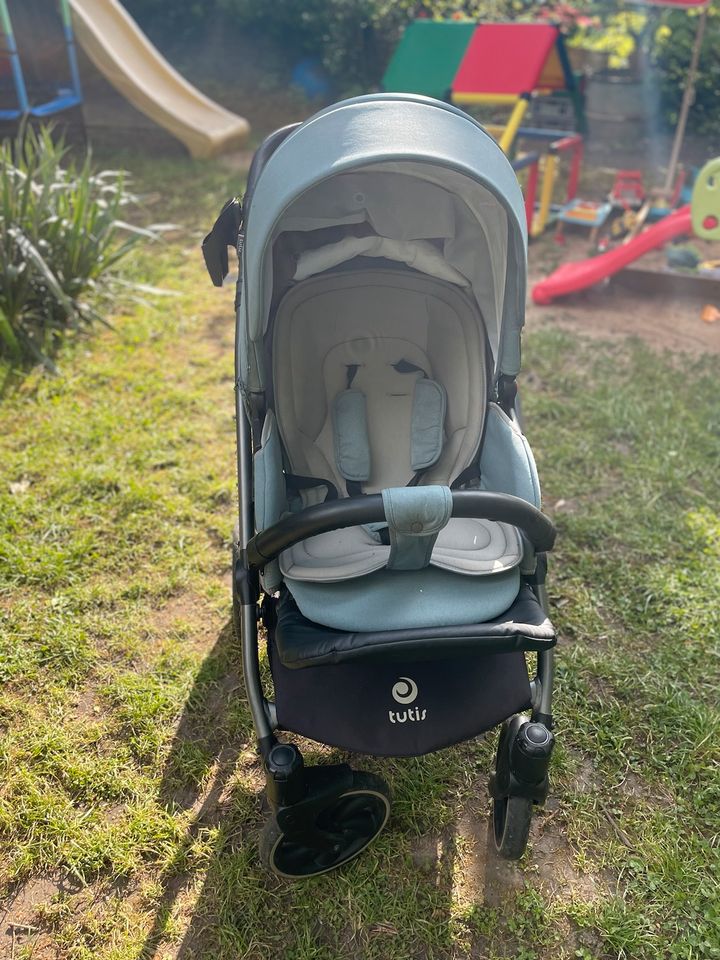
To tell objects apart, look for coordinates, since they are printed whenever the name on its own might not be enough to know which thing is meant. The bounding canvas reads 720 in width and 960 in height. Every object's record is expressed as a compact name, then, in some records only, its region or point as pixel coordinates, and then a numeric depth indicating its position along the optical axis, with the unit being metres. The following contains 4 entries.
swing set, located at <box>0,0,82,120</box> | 5.98
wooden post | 5.42
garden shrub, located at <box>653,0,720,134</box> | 8.18
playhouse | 5.68
